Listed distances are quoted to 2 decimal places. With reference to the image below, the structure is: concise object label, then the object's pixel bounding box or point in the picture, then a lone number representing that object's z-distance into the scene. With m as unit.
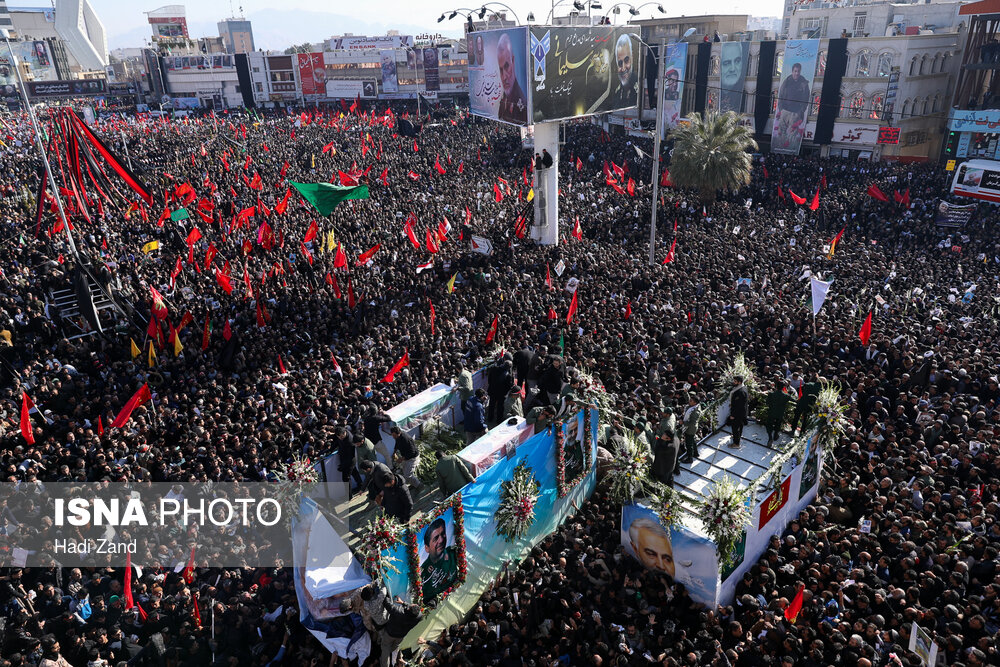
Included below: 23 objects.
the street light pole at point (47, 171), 18.70
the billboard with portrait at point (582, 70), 23.36
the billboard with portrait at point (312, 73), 76.62
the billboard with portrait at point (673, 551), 8.52
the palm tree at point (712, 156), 29.69
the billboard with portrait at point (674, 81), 45.41
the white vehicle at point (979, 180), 26.78
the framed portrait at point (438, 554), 8.27
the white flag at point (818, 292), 14.55
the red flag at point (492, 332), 15.37
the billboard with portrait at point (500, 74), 23.55
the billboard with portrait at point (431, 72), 74.50
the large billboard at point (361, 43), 78.88
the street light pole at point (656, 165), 20.11
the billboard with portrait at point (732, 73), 41.66
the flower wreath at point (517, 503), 9.43
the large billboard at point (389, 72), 75.19
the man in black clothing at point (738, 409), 10.60
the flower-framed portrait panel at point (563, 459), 10.16
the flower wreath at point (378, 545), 7.79
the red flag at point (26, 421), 11.55
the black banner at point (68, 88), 85.62
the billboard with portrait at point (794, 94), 38.16
